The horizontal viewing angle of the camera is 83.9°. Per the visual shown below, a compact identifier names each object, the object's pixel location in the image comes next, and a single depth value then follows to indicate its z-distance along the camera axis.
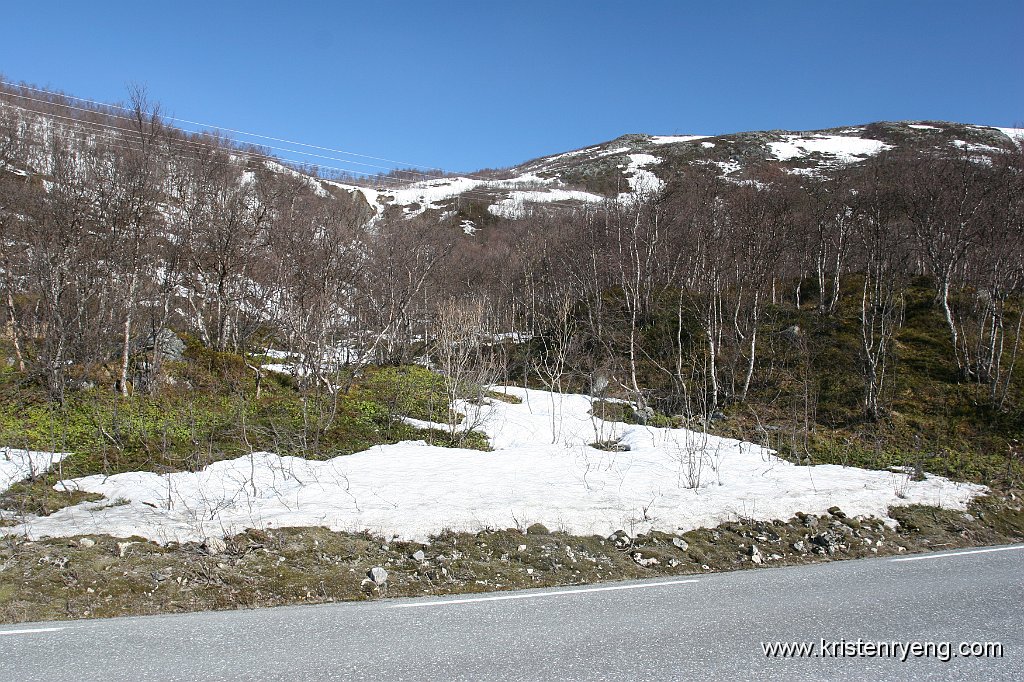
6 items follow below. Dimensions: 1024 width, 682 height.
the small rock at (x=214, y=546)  7.14
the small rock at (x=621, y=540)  8.20
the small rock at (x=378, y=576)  6.74
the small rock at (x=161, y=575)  6.45
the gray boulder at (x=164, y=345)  17.72
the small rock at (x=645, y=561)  7.68
